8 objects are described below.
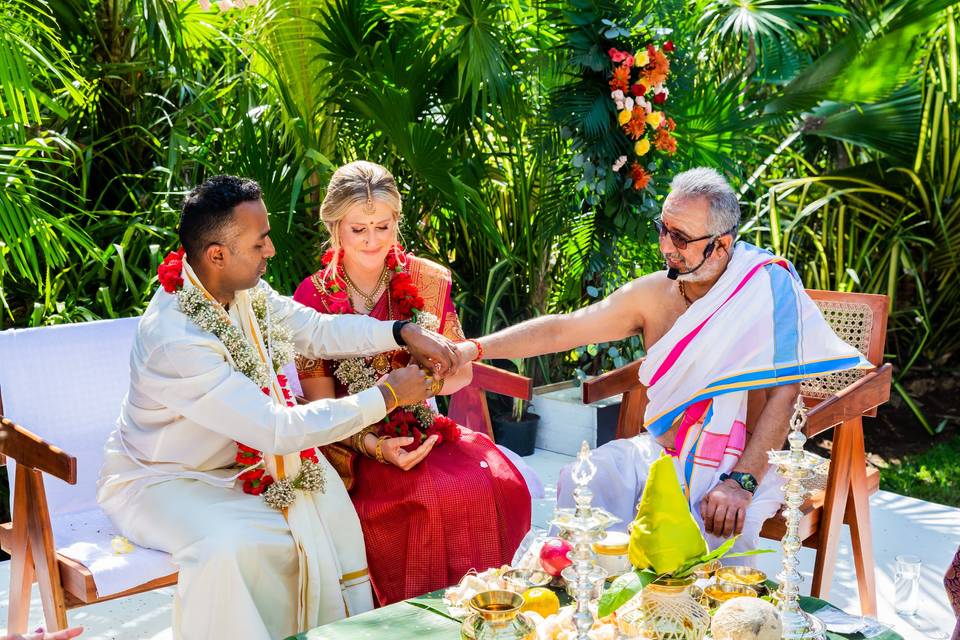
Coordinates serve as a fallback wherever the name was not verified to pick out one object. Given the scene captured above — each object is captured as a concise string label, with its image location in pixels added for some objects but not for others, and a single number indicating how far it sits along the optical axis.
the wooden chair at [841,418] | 3.66
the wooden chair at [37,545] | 3.15
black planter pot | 6.44
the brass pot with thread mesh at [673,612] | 2.40
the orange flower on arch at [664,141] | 5.81
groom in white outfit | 3.12
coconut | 2.36
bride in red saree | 3.57
